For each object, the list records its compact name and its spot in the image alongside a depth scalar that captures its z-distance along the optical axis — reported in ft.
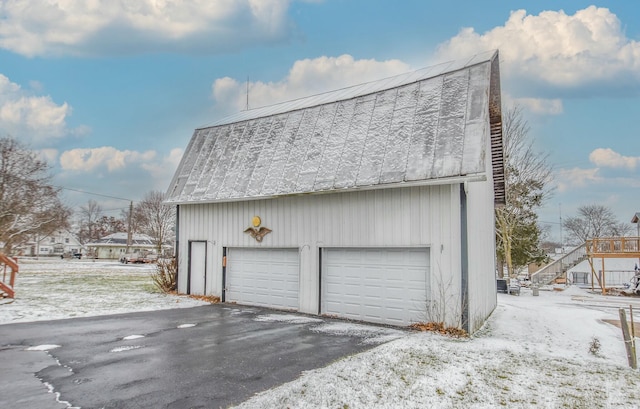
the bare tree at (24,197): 92.56
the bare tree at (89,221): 237.25
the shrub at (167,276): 44.98
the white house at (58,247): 209.95
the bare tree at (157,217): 152.05
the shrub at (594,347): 22.65
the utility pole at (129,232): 173.36
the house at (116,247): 182.09
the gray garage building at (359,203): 26.71
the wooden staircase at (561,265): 71.51
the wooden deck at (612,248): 65.41
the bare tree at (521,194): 79.92
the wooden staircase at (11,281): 38.63
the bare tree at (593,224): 167.43
